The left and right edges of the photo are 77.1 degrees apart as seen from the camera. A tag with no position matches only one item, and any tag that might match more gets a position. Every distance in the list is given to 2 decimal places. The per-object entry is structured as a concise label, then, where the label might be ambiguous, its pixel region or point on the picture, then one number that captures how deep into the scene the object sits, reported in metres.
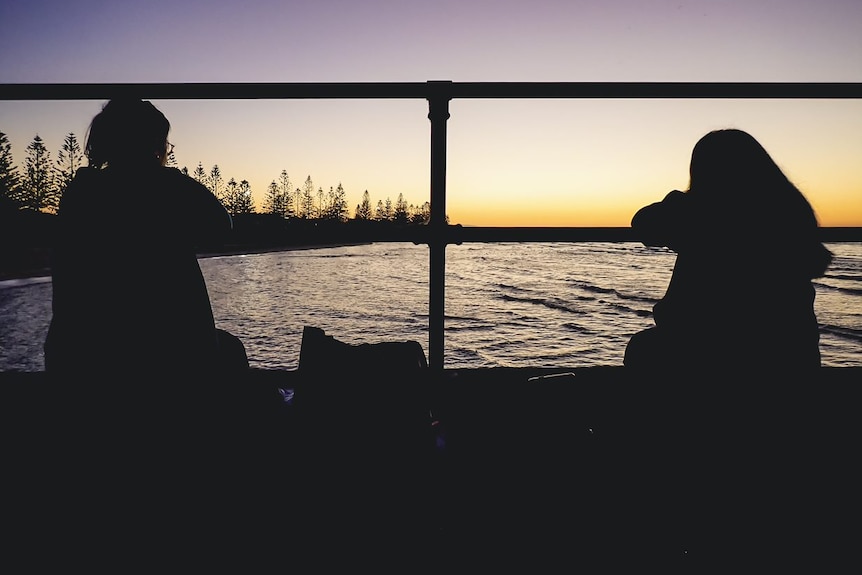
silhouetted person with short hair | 1.20
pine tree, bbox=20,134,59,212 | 54.09
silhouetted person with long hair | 1.20
